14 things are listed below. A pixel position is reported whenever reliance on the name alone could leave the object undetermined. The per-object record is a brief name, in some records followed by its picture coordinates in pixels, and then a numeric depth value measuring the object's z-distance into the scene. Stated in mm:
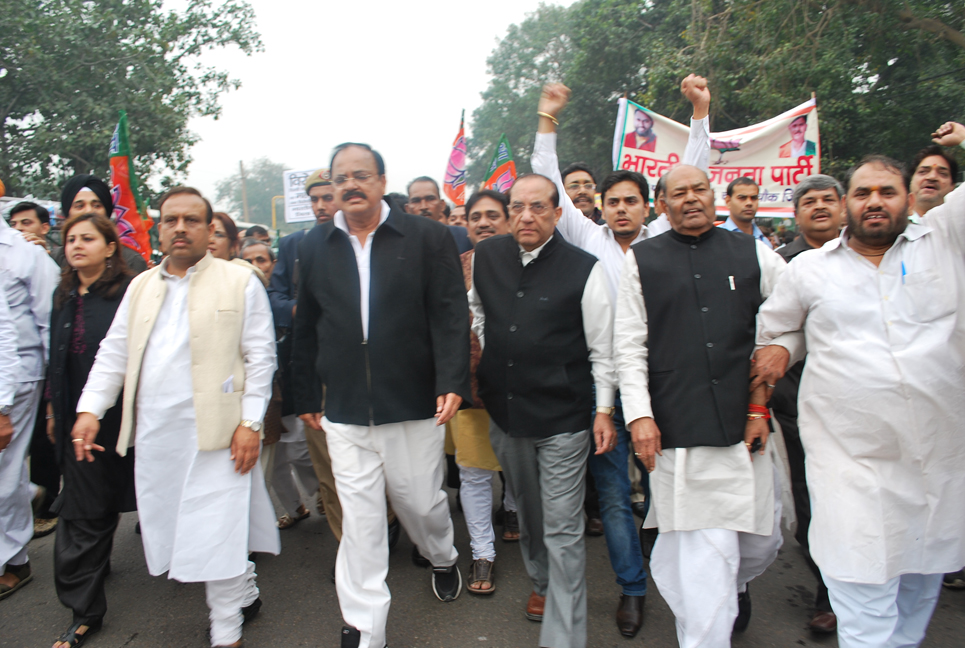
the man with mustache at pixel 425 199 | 5906
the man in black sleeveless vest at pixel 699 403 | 2592
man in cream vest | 2971
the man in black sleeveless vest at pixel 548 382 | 2891
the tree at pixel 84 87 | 14133
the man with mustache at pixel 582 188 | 4629
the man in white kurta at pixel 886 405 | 2357
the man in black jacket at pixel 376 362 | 2941
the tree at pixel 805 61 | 11969
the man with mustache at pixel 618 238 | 3145
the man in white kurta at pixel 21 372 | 3619
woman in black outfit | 3086
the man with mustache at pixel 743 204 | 4797
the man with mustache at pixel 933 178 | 3938
